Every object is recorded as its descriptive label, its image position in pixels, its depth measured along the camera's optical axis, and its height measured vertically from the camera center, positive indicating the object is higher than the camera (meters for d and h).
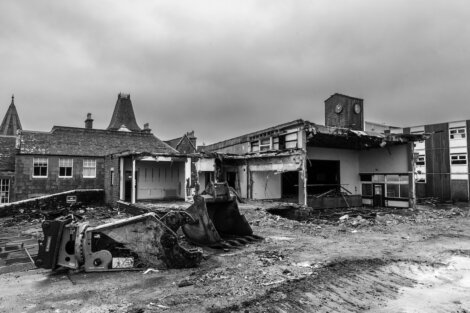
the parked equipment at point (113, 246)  5.74 -1.39
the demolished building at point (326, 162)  20.34 +0.90
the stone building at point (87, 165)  21.89 +0.76
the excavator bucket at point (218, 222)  8.03 -1.37
